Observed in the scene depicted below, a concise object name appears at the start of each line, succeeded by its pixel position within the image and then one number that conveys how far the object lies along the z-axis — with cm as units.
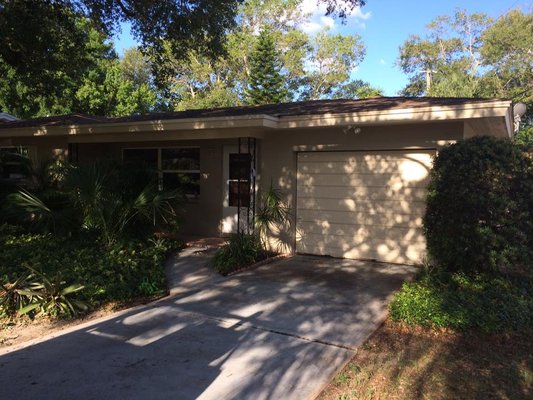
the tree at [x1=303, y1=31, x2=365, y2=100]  3978
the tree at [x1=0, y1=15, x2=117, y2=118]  1143
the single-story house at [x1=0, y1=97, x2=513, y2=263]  813
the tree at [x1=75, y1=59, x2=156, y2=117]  2830
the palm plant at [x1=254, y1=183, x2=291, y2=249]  921
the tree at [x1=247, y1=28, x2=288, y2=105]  3334
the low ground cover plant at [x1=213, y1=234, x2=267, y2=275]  810
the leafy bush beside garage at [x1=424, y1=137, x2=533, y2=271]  577
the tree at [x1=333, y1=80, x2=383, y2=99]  4060
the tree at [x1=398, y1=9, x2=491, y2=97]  3650
